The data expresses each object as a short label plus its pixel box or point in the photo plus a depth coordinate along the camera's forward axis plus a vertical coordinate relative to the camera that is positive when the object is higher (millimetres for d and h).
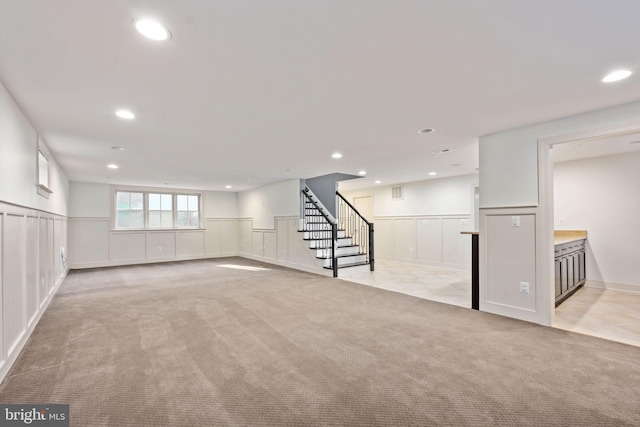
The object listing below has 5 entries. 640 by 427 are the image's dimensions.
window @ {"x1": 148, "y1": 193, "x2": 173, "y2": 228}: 9039 +135
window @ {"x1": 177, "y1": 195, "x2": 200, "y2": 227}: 9602 +103
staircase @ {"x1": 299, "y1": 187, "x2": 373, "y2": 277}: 6586 -742
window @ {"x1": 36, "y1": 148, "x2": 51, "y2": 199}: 3532 +578
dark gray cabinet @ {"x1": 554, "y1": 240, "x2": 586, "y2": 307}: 3930 -859
